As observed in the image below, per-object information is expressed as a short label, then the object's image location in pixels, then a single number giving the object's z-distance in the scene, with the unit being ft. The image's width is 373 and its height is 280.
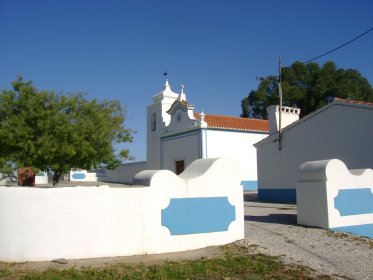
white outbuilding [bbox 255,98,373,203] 53.47
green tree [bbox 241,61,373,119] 128.16
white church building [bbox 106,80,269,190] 89.10
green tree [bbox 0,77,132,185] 40.86
